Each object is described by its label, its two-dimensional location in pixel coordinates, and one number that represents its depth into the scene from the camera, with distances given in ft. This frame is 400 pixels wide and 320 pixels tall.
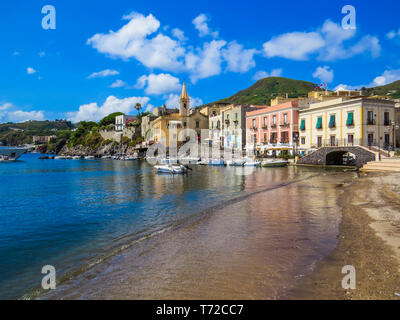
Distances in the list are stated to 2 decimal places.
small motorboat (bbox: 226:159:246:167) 158.06
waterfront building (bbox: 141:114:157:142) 315.99
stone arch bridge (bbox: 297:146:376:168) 114.11
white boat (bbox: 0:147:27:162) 297.37
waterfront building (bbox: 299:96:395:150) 118.32
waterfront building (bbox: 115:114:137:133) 384.99
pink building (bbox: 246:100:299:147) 156.15
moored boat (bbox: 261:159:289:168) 142.82
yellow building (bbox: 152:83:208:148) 275.80
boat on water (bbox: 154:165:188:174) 125.39
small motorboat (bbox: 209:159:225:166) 171.38
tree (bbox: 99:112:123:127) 443.32
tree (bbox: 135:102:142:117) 423.23
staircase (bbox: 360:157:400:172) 97.45
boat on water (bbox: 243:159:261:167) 150.88
